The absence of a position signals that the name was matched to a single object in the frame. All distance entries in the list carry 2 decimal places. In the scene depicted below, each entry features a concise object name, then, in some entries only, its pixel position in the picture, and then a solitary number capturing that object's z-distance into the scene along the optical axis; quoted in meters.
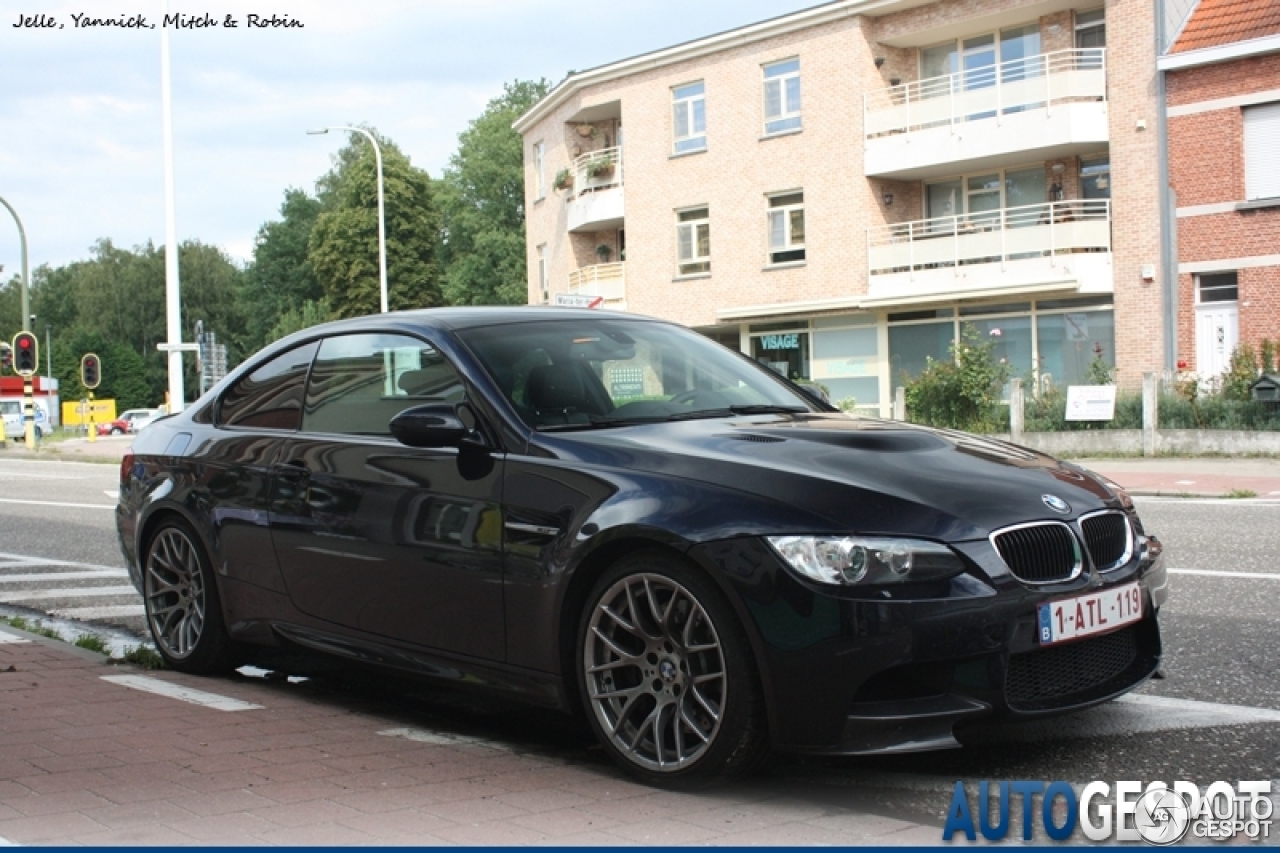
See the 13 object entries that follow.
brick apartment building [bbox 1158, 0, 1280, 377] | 26.28
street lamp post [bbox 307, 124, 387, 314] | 40.85
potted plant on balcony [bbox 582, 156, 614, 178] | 39.75
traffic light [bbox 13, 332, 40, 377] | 37.75
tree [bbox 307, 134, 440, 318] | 75.62
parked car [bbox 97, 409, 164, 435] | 76.24
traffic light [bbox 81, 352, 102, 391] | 39.53
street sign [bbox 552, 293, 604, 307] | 21.11
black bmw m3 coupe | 4.11
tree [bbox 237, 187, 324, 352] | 95.00
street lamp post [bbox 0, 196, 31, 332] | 40.81
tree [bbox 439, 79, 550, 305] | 71.12
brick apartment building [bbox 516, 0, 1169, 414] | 28.81
